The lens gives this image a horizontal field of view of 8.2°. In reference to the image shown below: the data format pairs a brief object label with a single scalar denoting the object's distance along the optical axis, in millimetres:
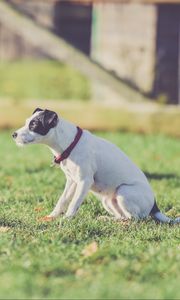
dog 9229
